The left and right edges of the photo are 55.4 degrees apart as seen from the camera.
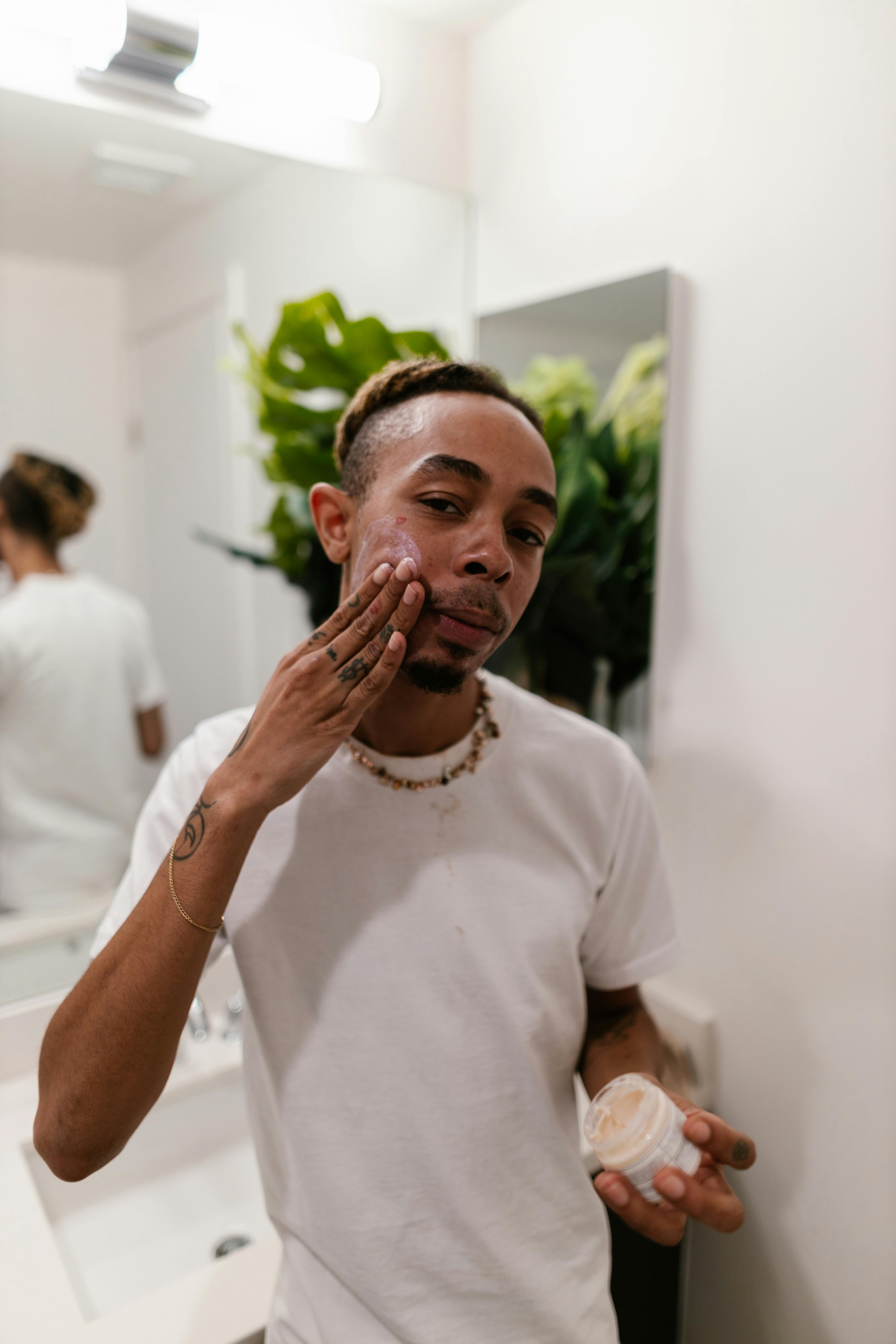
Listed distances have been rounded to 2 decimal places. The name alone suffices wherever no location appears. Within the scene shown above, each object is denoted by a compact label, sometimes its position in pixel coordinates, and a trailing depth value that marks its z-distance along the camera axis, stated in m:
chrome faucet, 1.13
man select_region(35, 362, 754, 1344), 0.63
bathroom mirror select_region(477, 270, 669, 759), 1.22
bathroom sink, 1.02
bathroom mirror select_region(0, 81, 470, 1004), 1.12
